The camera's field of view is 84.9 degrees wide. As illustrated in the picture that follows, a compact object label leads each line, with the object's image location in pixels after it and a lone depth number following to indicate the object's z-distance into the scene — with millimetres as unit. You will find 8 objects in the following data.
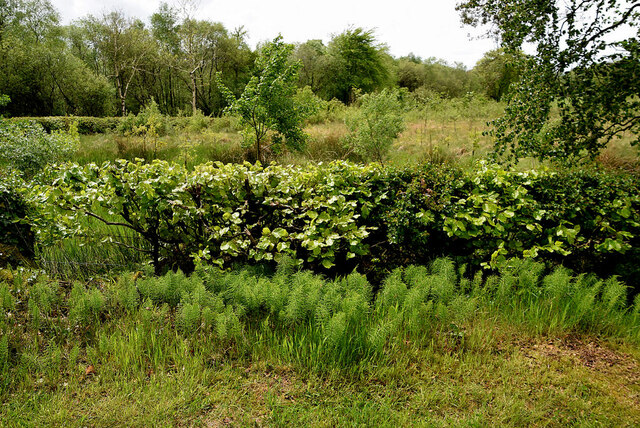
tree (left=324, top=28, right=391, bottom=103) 27438
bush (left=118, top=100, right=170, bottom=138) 14078
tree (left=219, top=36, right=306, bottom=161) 7570
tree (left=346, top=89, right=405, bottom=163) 8602
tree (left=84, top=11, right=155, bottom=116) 31469
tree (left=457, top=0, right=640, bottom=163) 4375
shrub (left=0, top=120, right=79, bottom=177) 6340
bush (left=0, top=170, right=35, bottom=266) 4070
